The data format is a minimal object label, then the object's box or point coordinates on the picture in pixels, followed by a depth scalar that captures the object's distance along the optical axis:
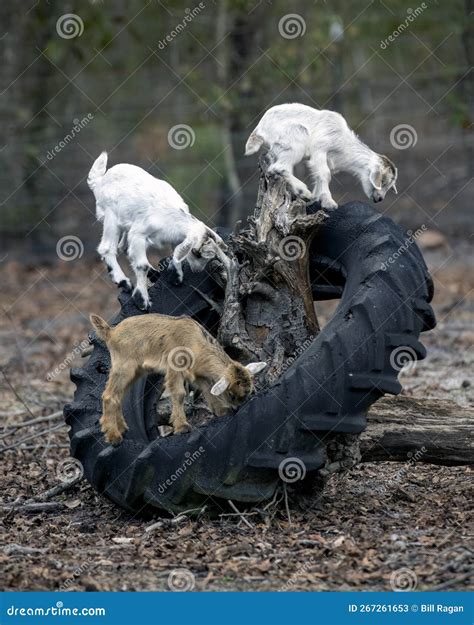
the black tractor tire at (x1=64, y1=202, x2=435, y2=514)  13.18
